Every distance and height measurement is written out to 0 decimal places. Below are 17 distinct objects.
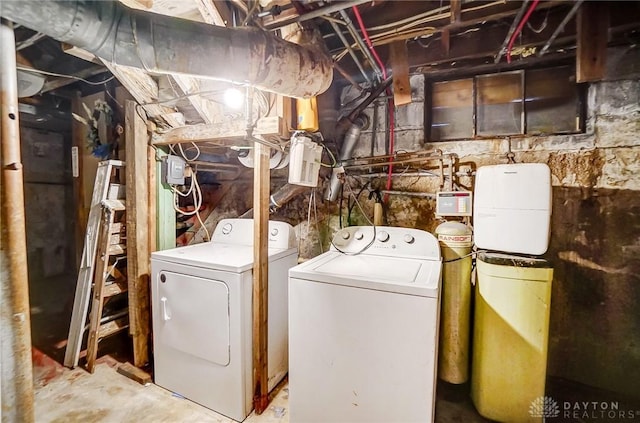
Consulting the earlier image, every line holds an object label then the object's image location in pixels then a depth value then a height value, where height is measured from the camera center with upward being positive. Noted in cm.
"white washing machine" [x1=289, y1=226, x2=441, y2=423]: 133 -76
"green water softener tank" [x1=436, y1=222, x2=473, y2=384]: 193 -75
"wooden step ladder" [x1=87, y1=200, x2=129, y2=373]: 220 -67
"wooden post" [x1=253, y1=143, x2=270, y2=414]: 182 -49
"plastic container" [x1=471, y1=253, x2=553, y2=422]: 165 -86
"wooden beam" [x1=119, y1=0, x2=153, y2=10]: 143 +100
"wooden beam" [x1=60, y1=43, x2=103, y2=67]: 164 +88
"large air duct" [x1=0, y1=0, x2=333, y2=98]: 92 +60
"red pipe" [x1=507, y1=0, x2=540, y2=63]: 124 +88
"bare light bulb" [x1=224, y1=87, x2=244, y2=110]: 183 +65
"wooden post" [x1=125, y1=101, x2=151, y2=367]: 217 -31
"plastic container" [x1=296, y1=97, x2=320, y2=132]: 184 +54
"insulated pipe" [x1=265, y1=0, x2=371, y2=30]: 124 +87
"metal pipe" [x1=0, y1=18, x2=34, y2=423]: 86 -23
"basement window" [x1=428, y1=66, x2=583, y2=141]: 208 +73
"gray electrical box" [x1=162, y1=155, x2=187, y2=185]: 230 +20
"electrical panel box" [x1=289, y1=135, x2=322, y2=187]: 191 +24
